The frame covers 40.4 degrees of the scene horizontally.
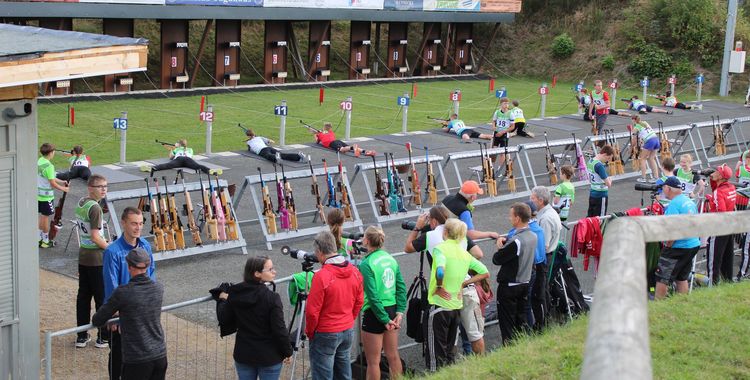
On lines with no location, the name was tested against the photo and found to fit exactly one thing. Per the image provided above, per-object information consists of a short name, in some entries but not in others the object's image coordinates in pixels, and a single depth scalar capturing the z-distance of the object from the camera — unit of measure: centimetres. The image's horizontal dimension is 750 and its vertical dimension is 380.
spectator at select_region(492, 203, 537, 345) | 941
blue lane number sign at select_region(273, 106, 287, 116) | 2296
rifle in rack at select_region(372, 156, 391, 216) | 1647
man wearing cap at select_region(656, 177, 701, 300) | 1066
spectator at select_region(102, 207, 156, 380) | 851
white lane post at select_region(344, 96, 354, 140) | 2403
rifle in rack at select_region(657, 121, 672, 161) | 2256
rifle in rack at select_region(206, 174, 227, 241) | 1416
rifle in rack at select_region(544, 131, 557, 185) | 1981
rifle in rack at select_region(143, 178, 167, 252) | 1358
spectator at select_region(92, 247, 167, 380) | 751
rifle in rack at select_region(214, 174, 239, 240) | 1430
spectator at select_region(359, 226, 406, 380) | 844
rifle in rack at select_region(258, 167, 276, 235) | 1481
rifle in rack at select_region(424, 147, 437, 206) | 1753
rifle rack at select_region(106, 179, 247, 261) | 1315
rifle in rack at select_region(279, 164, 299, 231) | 1509
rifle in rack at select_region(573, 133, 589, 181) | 2022
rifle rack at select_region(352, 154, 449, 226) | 1638
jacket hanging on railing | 1109
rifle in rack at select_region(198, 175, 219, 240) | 1409
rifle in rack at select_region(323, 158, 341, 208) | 1577
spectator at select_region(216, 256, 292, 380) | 751
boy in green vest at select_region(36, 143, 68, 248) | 1373
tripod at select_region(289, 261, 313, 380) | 880
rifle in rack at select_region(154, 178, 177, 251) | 1365
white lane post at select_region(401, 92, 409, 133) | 2616
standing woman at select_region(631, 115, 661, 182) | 2027
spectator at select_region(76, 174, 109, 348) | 991
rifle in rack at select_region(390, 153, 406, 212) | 1692
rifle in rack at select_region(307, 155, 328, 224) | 1575
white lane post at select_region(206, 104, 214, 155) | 2141
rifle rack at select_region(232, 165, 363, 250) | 1481
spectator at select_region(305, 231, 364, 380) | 796
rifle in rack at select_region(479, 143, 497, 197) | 1825
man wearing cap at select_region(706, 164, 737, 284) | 1157
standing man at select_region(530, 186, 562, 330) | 998
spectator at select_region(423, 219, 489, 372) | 868
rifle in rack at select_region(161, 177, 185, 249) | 1372
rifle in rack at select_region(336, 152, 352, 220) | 1581
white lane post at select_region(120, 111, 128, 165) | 2012
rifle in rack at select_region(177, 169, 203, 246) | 1409
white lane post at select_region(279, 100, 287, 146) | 2302
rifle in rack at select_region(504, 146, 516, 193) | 1889
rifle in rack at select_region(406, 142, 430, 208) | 1725
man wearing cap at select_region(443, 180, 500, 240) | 1092
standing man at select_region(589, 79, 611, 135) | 2617
